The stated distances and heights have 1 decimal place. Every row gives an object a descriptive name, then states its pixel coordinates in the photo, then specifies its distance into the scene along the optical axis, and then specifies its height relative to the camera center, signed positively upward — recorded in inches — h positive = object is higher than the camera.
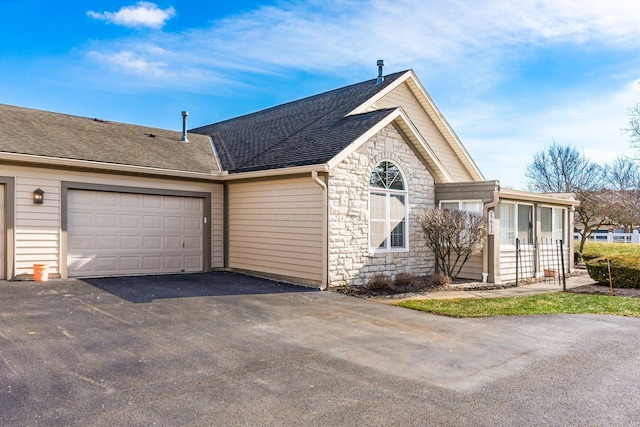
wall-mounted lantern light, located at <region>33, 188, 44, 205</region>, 401.4 +20.7
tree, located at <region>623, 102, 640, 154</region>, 732.8 +158.4
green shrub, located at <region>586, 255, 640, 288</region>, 472.4 -55.7
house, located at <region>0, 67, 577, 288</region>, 408.8 +20.2
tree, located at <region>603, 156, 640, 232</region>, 748.6 +55.1
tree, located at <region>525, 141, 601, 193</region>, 1413.6 +171.1
